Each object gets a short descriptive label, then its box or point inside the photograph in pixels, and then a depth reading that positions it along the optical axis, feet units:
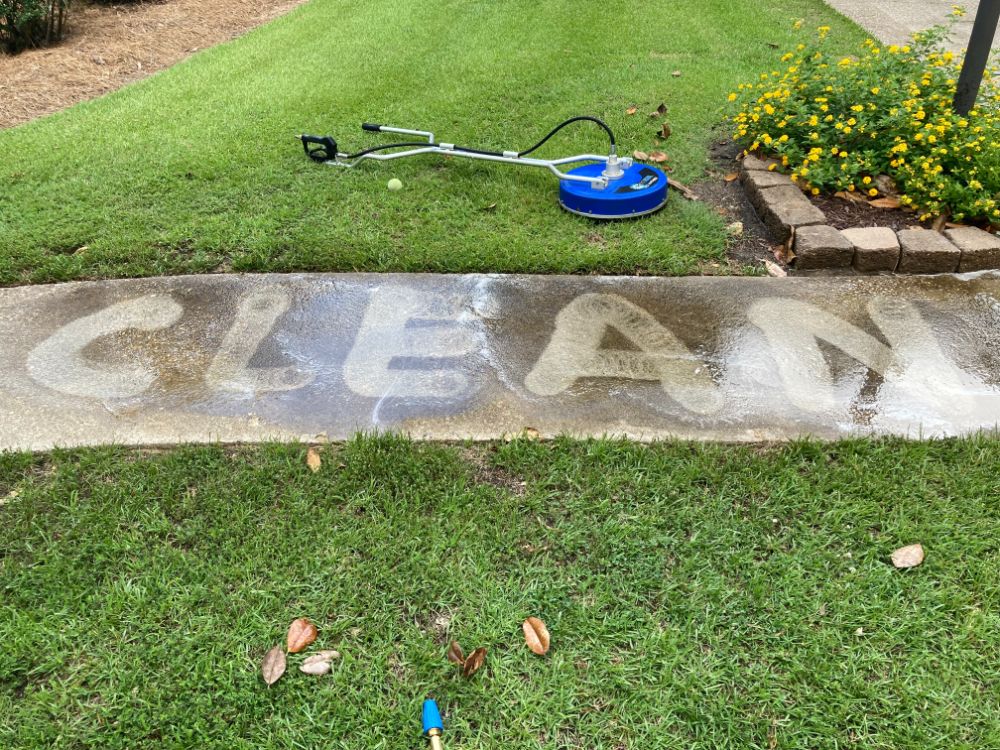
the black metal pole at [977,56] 11.54
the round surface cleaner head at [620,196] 12.22
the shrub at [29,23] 22.61
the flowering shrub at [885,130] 11.71
